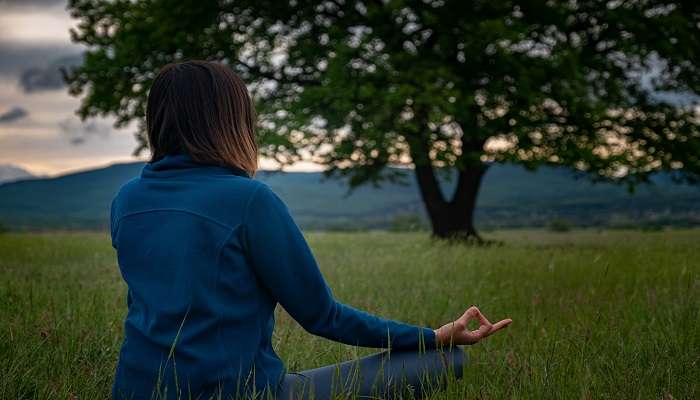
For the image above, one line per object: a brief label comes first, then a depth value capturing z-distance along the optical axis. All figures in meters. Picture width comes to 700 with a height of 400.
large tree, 14.04
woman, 2.15
